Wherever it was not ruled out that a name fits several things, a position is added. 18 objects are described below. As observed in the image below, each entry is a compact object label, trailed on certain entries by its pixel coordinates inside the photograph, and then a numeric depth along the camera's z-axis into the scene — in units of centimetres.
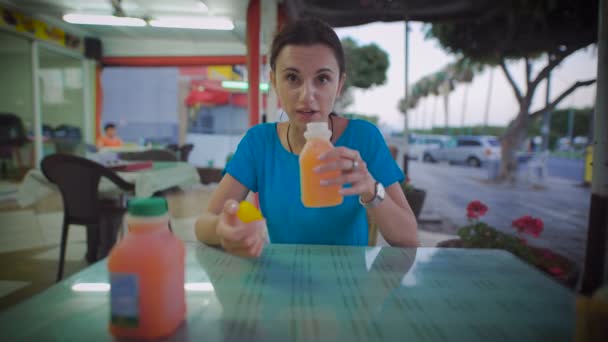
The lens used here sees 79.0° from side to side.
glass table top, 61
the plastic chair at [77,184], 260
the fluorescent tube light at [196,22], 620
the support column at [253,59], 535
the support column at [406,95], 417
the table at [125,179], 274
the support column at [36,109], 723
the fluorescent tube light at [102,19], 568
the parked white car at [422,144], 1778
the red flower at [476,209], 258
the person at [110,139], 684
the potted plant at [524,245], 205
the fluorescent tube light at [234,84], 930
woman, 110
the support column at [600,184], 174
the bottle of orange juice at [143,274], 52
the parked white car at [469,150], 1421
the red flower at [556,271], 202
